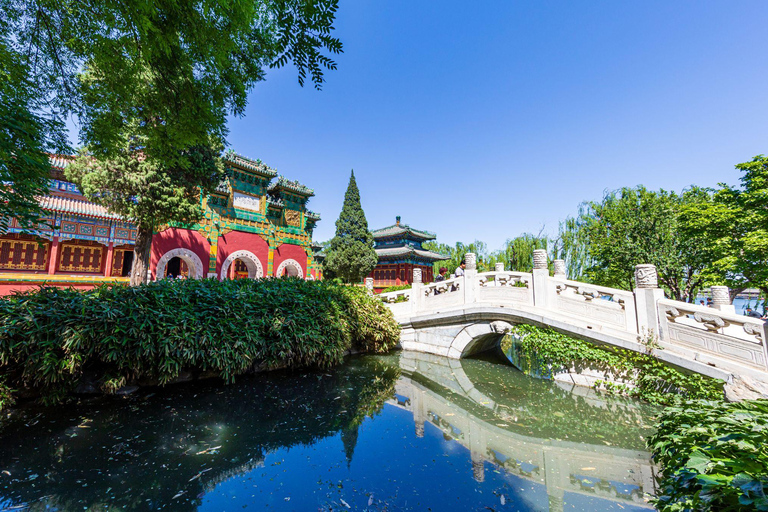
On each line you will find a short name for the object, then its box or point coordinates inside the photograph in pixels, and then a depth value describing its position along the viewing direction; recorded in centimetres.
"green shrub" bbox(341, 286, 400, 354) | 744
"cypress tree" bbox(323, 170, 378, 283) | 1919
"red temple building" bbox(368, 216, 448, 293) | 2364
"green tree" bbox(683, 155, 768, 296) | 845
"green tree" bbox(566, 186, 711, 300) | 1060
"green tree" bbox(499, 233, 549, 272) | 1819
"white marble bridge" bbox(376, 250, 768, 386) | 402
